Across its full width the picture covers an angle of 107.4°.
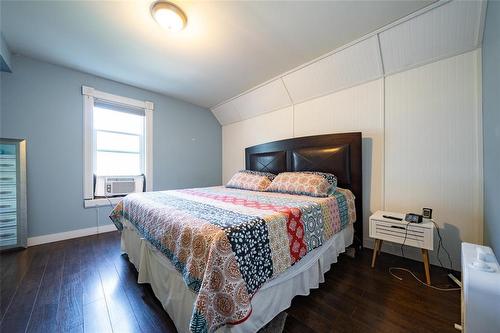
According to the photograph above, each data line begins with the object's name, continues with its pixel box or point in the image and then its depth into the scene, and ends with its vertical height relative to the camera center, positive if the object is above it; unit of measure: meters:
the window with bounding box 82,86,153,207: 2.90 +0.50
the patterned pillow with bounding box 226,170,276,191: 2.73 -0.22
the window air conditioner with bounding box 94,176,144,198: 3.02 -0.33
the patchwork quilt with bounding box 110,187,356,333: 0.90 -0.47
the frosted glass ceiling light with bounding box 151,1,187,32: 1.64 +1.41
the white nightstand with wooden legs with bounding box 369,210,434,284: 1.67 -0.64
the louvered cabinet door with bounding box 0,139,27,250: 2.32 -0.36
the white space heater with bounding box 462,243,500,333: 0.84 -0.62
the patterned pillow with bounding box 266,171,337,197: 2.14 -0.22
